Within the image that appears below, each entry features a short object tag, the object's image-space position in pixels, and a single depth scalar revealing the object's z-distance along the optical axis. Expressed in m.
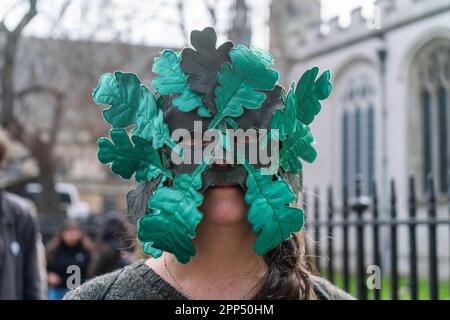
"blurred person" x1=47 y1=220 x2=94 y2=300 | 6.83
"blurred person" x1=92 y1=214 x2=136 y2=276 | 5.62
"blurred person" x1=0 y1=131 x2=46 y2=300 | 3.99
